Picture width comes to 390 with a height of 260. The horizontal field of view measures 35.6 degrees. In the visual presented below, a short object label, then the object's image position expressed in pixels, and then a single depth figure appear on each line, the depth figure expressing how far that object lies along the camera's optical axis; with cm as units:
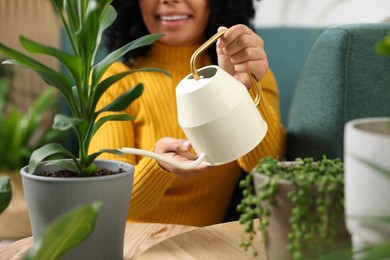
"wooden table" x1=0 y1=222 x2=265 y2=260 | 78
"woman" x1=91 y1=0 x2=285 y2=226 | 134
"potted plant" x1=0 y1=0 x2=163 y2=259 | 74
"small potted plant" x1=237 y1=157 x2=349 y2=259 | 59
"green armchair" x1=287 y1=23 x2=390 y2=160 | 128
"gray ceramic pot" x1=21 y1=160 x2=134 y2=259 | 74
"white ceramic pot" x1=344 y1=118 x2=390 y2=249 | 47
